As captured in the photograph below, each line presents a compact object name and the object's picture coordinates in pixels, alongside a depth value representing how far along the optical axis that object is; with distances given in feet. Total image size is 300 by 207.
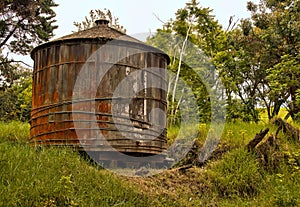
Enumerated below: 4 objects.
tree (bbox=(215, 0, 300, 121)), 48.78
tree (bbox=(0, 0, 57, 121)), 58.06
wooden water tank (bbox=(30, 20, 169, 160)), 26.43
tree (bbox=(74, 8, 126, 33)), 62.90
